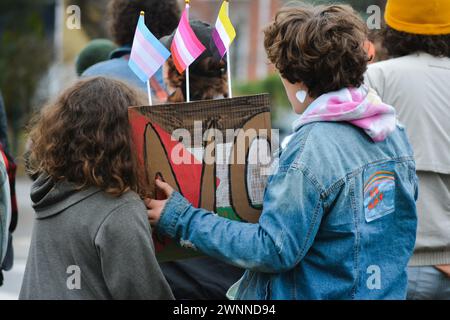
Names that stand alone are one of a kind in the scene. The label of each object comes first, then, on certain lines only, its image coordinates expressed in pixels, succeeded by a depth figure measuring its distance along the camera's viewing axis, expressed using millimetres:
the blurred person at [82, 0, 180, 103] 7976
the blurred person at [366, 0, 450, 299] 6163
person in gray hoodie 4891
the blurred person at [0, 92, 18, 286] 5498
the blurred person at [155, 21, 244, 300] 6544
